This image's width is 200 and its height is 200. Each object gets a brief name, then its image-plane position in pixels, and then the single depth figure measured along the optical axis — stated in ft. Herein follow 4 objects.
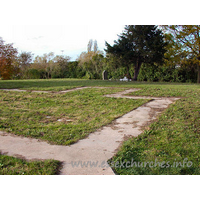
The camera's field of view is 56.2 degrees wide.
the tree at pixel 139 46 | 57.26
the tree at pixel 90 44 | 134.02
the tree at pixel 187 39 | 55.21
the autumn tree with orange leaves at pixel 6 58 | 62.86
